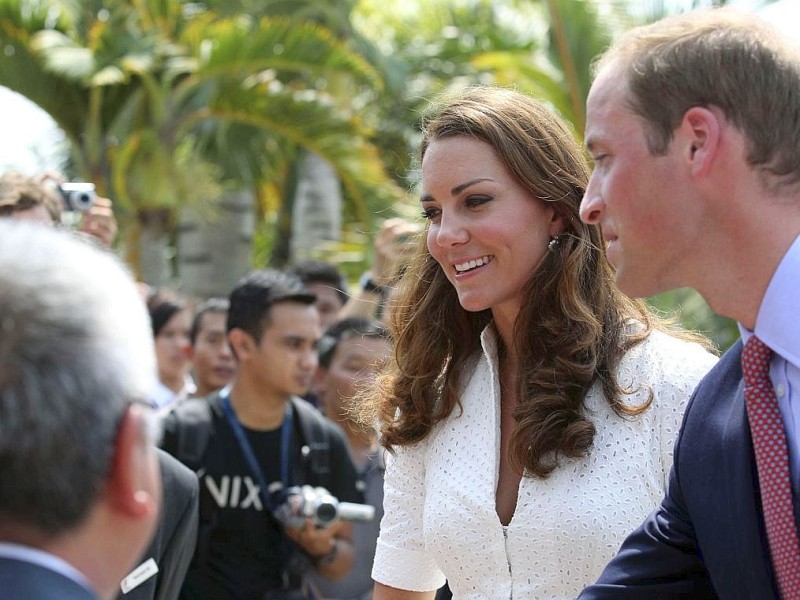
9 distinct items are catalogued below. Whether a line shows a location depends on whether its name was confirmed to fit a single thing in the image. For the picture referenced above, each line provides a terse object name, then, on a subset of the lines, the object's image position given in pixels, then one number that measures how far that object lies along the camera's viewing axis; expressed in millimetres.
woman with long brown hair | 3012
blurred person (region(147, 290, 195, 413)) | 8086
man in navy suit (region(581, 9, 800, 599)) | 2168
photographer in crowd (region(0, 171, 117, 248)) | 4250
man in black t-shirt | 5391
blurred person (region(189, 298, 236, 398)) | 7570
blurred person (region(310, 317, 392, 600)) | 6355
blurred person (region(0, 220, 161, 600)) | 1517
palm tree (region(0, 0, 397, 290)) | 12234
